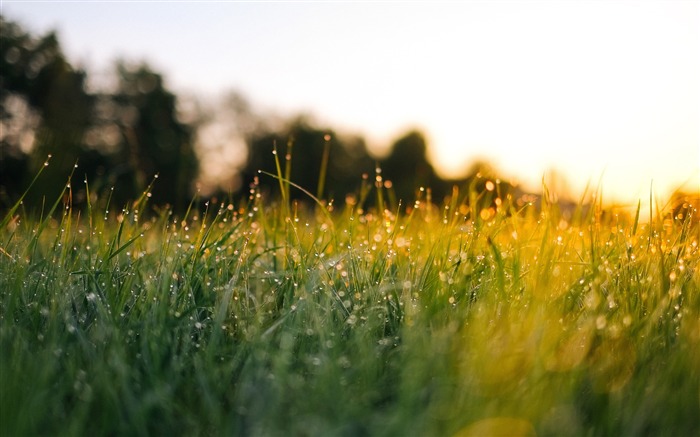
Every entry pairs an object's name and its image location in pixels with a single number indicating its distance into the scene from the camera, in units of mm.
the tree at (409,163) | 34125
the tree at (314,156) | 37062
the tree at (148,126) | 31250
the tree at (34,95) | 28828
